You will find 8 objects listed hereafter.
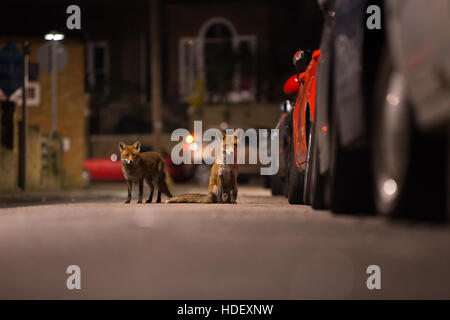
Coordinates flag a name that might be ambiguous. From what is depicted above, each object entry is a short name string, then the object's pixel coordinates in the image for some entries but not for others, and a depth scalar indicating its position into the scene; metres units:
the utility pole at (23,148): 23.00
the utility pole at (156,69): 34.47
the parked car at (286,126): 14.06
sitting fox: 14.83
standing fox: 16.30
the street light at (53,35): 27.57
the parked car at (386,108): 5.96
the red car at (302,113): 11.20
